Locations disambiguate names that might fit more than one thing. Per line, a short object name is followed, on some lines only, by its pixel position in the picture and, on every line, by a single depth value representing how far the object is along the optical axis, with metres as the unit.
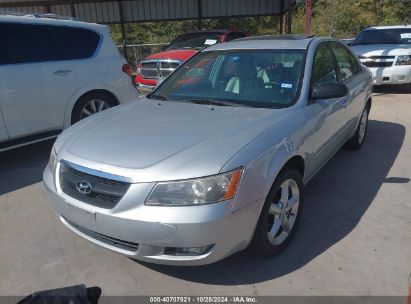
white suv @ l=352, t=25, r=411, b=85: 9.42
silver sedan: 2.36
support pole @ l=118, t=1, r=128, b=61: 16.89
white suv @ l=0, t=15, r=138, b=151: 4.84
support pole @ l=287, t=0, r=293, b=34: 13.73
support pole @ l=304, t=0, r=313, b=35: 10.21
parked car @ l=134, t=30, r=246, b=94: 9.69
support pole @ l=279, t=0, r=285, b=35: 16.69
